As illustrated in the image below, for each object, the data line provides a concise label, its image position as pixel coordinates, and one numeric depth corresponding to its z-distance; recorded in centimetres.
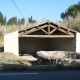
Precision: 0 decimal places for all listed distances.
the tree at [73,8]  5511
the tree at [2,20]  5824
